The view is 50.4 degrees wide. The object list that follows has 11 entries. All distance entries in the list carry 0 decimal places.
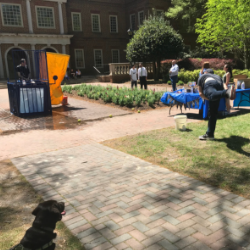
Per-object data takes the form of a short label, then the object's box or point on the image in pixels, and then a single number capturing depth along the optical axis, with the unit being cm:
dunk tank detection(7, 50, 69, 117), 1067
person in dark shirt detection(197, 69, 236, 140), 577
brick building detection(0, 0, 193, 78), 2809
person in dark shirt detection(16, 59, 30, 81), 1128
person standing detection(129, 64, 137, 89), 1605
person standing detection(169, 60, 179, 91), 1367
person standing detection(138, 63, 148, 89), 1526
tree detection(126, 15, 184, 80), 2064
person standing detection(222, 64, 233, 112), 887
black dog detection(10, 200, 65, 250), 238
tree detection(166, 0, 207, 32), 2675
